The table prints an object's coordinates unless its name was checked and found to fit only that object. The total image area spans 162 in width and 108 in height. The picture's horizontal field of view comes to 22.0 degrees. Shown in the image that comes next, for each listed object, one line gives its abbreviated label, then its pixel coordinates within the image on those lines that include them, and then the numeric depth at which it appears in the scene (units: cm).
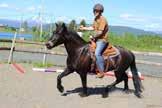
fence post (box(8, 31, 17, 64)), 1419
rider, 884
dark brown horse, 882
